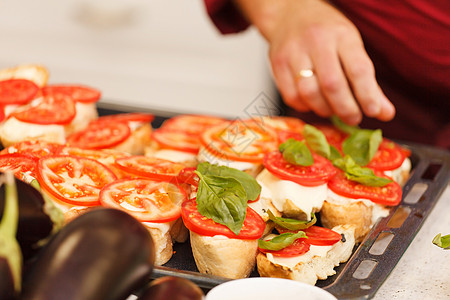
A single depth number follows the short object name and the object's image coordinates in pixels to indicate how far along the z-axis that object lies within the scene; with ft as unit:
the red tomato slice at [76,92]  3.60
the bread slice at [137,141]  3.47
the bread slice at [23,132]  3.32
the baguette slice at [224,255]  2.79
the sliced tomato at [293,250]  2.79
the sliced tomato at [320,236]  2.86
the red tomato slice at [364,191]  3.09
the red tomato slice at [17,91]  3.50
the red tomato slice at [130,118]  3.59
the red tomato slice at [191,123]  3.54
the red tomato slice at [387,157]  3.29
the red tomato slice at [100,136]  3.38
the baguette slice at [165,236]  2.85
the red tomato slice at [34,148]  3.13
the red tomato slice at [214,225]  2.79
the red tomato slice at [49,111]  3.35
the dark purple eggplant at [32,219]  2.35
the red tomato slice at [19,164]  2.99
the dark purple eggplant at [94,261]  2.27
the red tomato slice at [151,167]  3.04
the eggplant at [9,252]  2.24
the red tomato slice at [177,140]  3.34
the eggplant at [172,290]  2.35
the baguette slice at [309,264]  2.75
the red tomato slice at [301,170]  3.05
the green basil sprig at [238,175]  2.96
